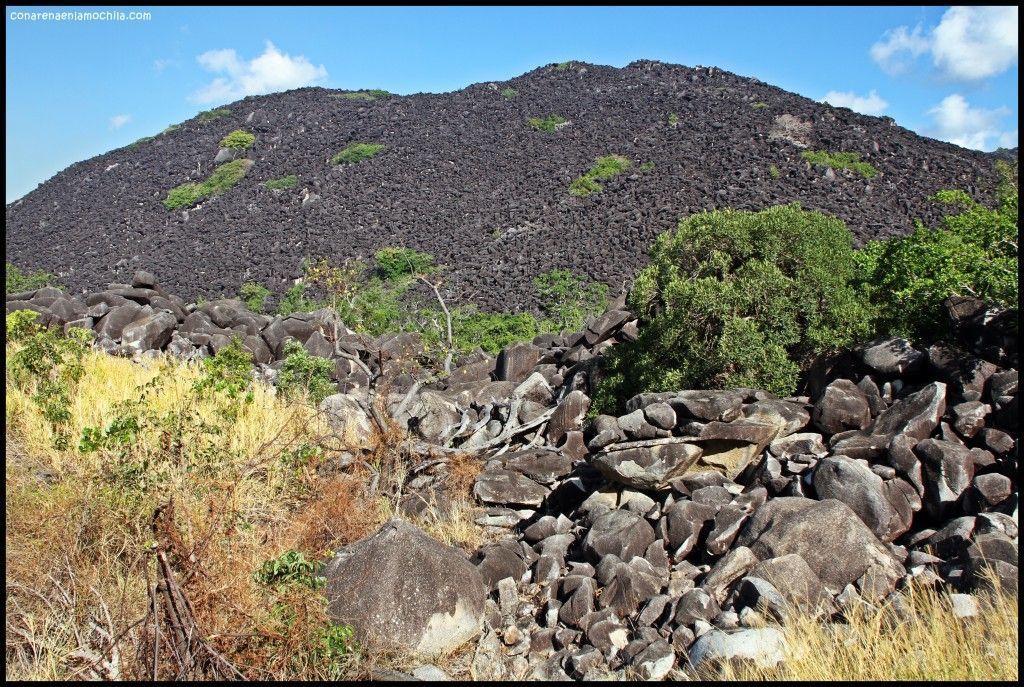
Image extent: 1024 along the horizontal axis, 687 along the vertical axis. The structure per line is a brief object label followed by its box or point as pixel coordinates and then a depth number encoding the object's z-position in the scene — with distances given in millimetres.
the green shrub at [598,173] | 29844
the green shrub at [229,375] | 7617
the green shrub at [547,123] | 38656
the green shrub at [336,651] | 4613
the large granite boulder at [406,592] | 5277
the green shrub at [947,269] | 6621
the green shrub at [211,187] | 38406
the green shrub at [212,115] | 49562
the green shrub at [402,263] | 25969
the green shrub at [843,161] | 27291
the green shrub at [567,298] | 19062
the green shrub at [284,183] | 37344
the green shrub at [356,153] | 38594
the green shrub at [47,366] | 7000
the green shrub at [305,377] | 10323
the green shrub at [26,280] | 25484
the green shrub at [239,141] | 42844
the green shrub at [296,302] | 23516
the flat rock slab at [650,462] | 6766
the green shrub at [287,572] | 4730
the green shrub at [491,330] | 18156
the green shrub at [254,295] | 25364
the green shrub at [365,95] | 49062
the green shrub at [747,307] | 7832
